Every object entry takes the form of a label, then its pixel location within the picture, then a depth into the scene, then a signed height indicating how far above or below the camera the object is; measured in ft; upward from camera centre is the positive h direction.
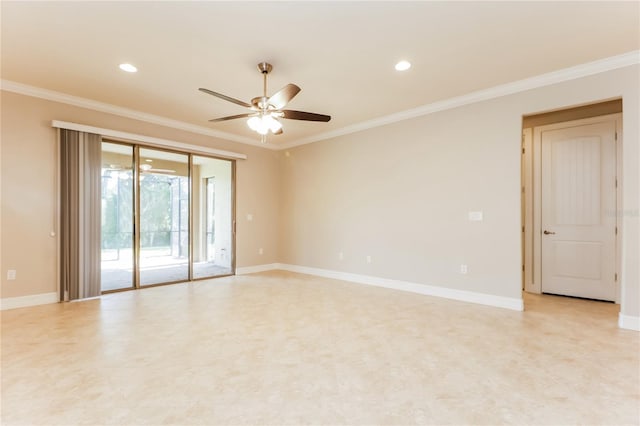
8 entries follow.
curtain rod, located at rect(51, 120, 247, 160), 14.11 +3.99
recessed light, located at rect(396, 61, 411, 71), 11.11 +5.44
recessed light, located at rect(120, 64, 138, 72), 11.26 +5.45
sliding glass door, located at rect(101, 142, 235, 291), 16.24 -0.19
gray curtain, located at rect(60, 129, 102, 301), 14.11 +0.01
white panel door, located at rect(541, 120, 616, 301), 14.20 +0.08
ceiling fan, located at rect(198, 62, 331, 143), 9.88 +3.49
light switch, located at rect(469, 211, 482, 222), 13.96 -0.15
